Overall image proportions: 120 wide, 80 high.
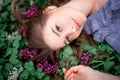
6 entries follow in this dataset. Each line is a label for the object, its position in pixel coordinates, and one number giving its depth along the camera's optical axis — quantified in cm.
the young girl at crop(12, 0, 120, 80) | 124
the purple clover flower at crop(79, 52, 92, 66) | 129
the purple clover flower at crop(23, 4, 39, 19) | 134
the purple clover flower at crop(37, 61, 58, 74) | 129
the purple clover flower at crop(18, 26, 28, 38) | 131
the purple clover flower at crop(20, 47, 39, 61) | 129
